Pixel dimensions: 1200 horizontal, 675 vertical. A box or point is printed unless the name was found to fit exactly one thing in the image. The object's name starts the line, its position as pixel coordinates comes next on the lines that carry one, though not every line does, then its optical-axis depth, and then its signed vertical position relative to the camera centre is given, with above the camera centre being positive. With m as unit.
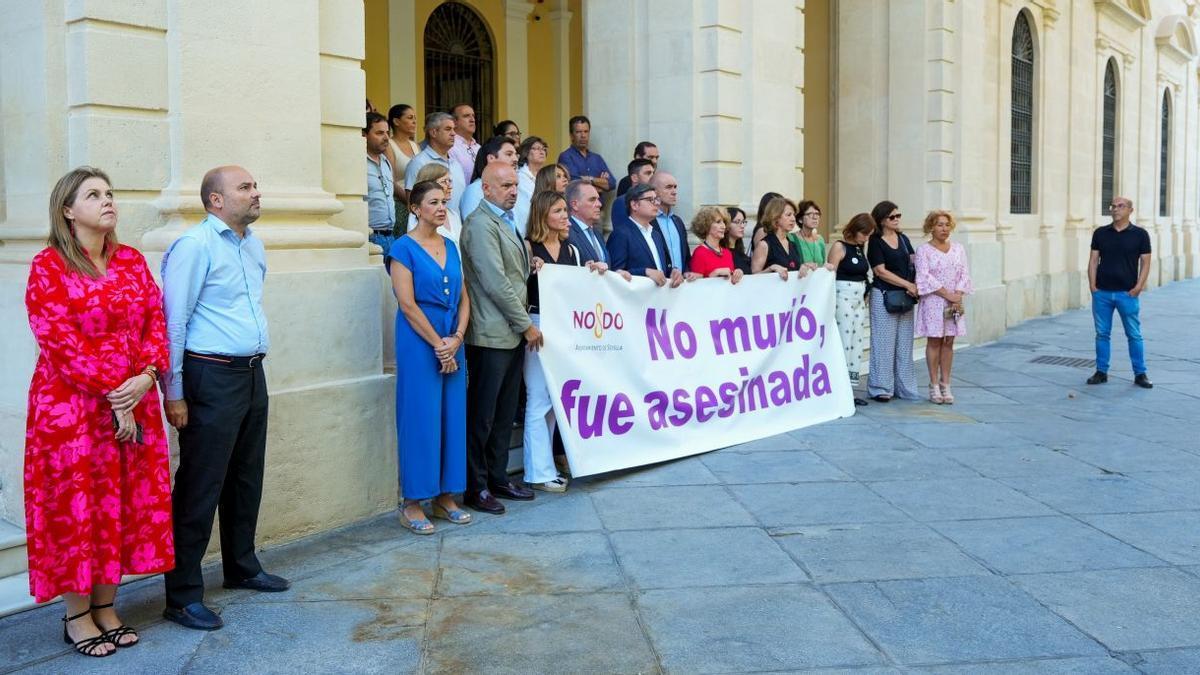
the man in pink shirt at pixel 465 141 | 8.63 +1.07
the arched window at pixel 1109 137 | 23.31 +2.83
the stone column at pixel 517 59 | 15.62 +3.06
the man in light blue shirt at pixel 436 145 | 7.87 +0.94
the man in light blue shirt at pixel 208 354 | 4.58 -0.31
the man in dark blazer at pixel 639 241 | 7.86 +0.25
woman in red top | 8.48 +0.21
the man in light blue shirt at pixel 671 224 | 8.33 +0.39
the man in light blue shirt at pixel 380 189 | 7.56 +0.60
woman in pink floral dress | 9.83 -0.11
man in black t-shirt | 11.10 -0.08
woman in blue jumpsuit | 5.91 -0.35
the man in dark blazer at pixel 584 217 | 7.32 +0.39
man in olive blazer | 6.38 -0.18
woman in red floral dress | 4.19 -0.49
